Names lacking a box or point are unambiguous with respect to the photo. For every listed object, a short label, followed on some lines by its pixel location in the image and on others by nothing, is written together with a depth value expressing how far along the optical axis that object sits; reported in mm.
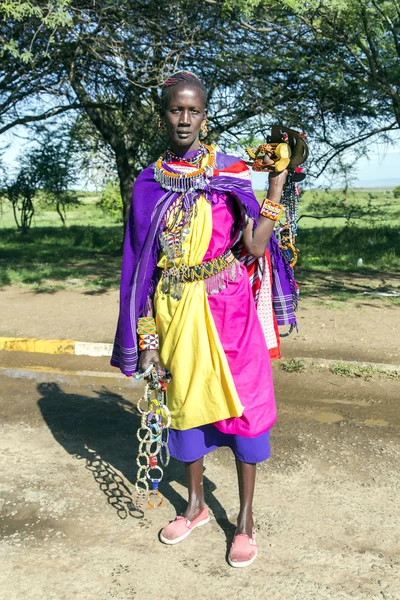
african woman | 3041
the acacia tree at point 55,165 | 18031
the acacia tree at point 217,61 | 8945
